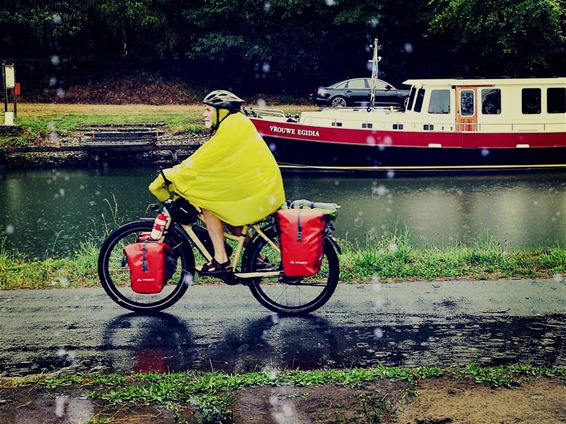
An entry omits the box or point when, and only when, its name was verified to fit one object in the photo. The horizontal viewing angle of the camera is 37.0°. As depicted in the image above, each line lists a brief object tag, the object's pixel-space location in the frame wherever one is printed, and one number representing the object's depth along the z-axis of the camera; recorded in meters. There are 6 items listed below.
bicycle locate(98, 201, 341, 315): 6.81
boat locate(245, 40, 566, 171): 24.88
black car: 31.91
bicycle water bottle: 6.86
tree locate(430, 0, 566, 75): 29.59
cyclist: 6.62
